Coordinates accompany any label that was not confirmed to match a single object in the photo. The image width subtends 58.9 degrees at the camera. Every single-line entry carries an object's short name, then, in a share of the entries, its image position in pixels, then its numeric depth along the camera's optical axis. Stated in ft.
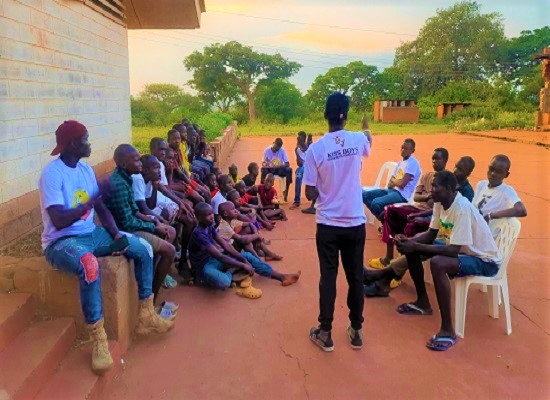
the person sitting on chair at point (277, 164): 28.74
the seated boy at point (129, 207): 12.28
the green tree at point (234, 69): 145.28
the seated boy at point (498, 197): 13.38
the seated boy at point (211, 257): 14.52
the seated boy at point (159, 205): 14.11
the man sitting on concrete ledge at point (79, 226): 9.57
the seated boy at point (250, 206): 21.79
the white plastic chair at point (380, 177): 23.24
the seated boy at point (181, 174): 18.89
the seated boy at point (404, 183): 19.29
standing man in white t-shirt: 10.94
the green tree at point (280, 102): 143.23
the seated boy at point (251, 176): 25.04
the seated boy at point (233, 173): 24.77
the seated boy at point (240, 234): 16.38
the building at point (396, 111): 132.26
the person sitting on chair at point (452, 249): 11.82
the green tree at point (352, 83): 158.40
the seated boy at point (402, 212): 16.43
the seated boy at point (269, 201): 24.23
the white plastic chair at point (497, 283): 12.29
